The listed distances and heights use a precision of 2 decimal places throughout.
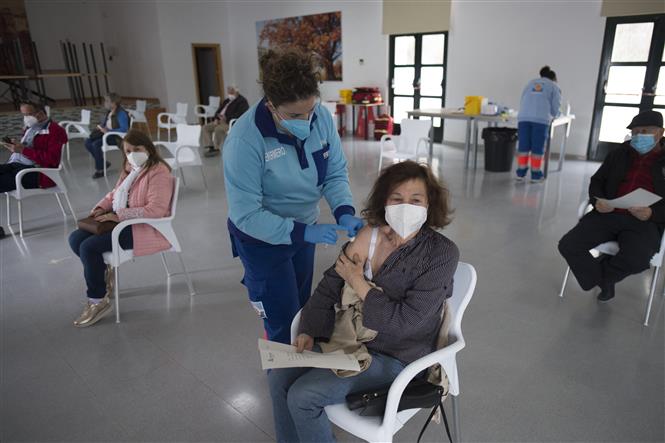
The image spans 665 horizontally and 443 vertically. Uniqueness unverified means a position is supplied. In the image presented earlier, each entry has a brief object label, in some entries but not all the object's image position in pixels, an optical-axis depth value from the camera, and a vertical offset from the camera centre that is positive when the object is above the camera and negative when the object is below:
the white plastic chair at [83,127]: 7.00 -0.68
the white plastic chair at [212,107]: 9.02 -0.54
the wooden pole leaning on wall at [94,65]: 12.10 +0.42
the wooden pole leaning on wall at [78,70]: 11.43 +0.30
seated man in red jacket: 4.13 -0.60
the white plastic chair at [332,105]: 9.28 -0.56
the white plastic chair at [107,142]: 5.94 -0.78
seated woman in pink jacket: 2.62 -0.75
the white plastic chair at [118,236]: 2.54 -0.88
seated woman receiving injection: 1.39 -0.68
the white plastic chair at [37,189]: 3.94 -0.92
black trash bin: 6.14 -0.98
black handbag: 1.32 -0.91
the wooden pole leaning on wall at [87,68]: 11.75 +0.36
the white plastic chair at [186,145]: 5.22 -0.73
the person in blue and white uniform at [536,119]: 5.50 -0.55
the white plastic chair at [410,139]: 5.31 -0.74
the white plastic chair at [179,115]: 7.95 -0.61
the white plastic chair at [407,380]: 1.27 -0.87
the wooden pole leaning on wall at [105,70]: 12.31 +0.29
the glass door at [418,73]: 8.38 +0.05
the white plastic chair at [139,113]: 8.73 -0.60
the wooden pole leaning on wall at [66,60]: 11.45 +0.55
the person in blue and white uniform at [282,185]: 1.49 -0.38
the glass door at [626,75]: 6.09 -0.05
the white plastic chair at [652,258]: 2.49 -1.01
